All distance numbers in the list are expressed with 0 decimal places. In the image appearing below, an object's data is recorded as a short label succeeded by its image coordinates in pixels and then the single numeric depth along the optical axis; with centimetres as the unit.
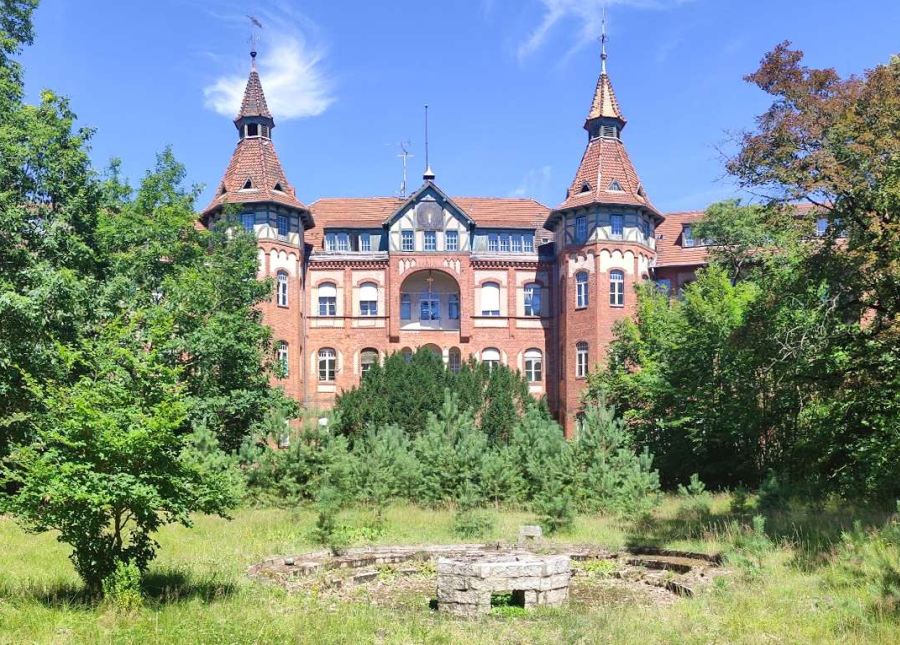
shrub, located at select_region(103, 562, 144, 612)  1185
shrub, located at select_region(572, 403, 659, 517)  2309
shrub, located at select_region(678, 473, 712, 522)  2223
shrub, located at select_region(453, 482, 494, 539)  2050
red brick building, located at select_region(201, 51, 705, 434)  4294
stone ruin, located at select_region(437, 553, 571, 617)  1370
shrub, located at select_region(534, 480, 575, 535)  2103
